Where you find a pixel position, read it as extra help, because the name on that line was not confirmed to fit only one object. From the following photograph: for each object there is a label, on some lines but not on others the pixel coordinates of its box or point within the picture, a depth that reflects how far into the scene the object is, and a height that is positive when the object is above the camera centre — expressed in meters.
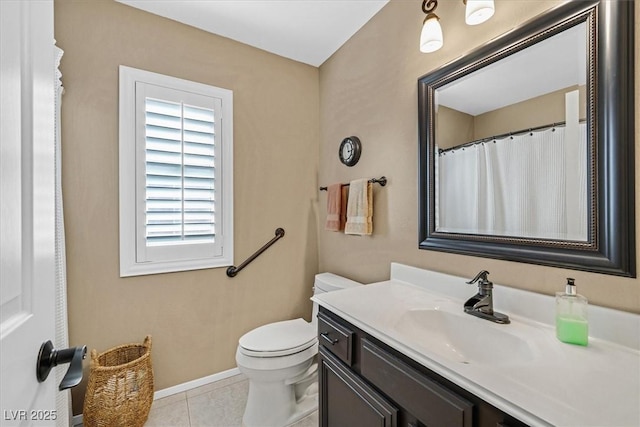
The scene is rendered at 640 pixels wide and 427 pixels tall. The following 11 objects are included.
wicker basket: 1.46 -0.97
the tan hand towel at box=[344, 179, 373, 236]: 1.73 +0.04
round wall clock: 1.90 +0.46
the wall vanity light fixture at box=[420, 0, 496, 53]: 1.02 +0.78
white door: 0.43 +0.02
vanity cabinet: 0.69 -0.54
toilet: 1.52 -0.88
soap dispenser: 0.80 -0.30
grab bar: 2.06 -0.32
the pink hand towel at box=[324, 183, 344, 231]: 1.97 +0.04
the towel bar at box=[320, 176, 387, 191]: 1.70 +0.21
